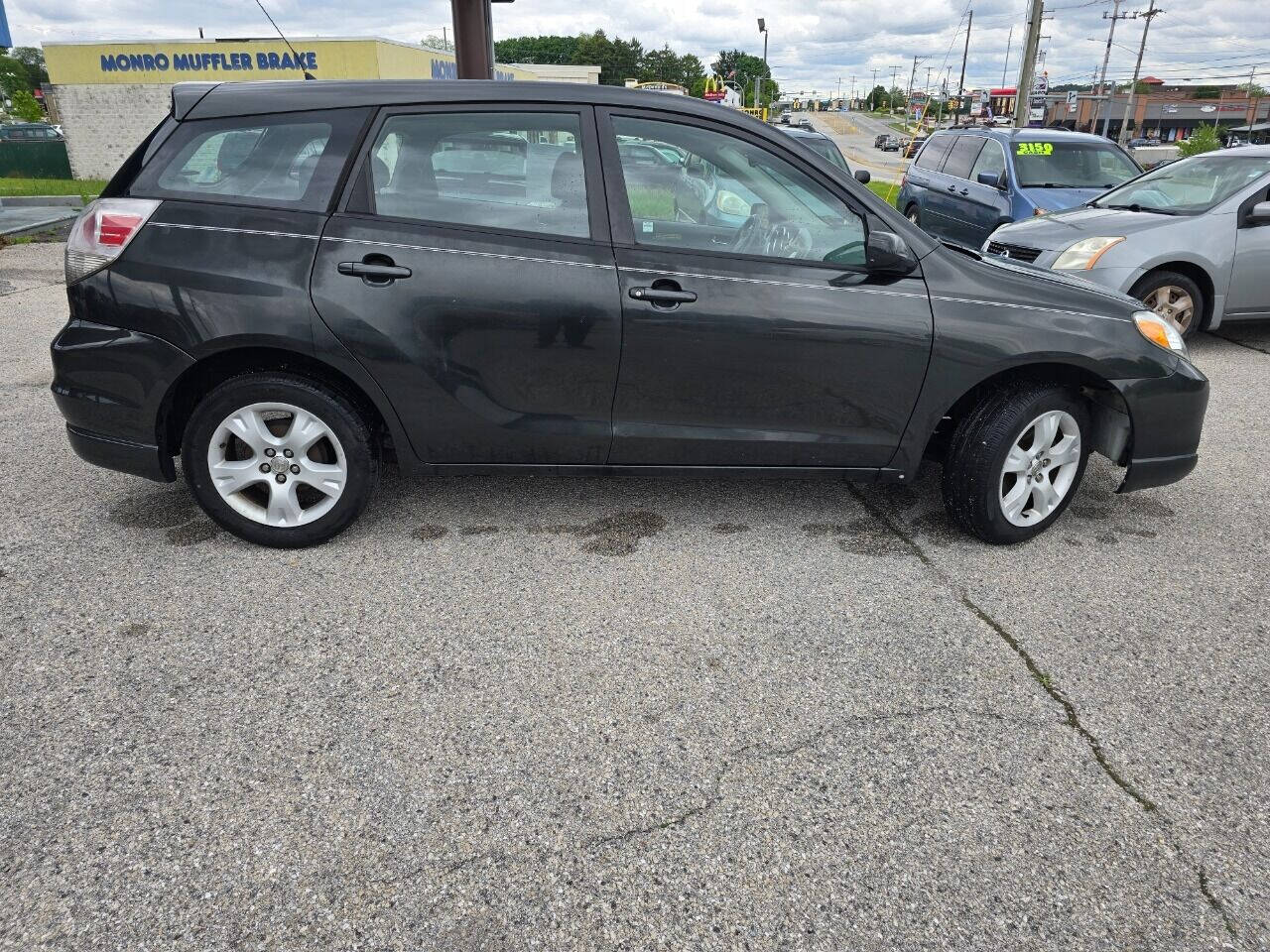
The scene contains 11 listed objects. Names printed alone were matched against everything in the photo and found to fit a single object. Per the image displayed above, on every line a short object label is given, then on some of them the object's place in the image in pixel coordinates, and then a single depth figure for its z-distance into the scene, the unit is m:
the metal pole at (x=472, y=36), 10.45
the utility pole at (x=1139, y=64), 68.16
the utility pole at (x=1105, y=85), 72.62
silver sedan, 7.14
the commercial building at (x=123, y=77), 33.78
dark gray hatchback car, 3.44
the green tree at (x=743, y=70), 138.82
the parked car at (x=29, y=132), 35.95
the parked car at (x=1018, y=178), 9.74
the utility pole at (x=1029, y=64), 21.22
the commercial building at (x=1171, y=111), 98.87
